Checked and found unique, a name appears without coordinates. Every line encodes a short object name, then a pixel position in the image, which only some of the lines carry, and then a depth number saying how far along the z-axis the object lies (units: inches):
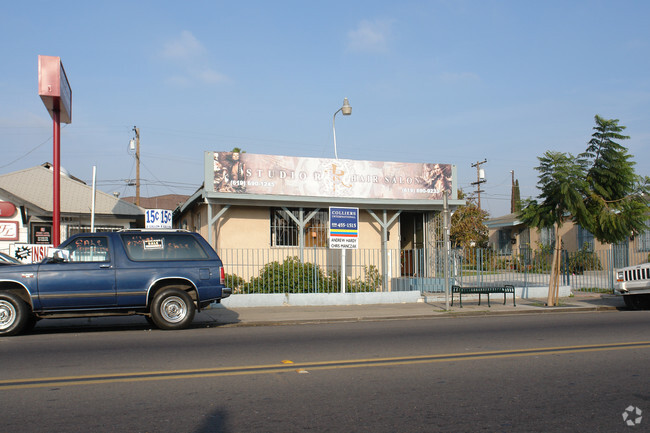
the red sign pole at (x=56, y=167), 584.1
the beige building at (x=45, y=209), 757.9
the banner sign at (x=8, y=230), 753.0
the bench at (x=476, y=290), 617.5
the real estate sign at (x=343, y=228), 628.4
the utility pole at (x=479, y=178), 1871.8
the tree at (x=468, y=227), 1407.5
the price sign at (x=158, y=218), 582.6
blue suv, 409.1
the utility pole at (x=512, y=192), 2235.5
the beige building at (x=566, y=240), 781.9
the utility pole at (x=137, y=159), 1320.1
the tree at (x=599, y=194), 621.6
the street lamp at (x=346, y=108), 781.3
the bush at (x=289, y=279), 643.5
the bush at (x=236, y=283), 649.7
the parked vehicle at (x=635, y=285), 598.0
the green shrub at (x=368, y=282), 693.3
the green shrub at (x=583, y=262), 782.5
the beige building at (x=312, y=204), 711.1
